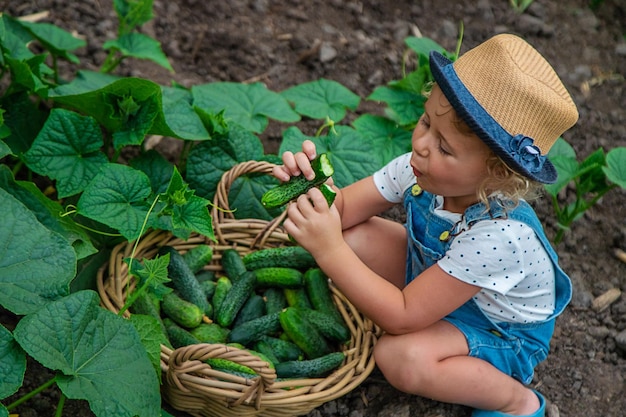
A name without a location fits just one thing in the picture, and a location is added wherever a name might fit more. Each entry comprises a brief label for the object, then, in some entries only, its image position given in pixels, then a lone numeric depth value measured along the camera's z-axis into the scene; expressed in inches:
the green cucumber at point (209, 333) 138.3
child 107.4
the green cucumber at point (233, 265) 150.6
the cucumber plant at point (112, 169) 109.4
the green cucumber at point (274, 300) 148.9
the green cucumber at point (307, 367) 133.1
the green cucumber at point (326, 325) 141.5
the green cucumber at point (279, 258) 151.3
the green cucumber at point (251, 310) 144.9
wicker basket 118.0
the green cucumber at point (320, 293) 147.3
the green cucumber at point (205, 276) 152.0
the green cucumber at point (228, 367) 127.3
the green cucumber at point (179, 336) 134.2
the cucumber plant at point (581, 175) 160.7
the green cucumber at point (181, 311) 138.3
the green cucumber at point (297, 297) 148.3
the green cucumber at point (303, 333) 137.6
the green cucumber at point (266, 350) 136.9
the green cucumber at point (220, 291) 145.8
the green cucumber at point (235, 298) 142.3
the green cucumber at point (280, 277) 148.8
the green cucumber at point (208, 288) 148.7
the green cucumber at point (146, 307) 136.5
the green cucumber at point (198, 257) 148.7
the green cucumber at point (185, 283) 143.5
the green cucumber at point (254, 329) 138.6
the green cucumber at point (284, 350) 138.6
